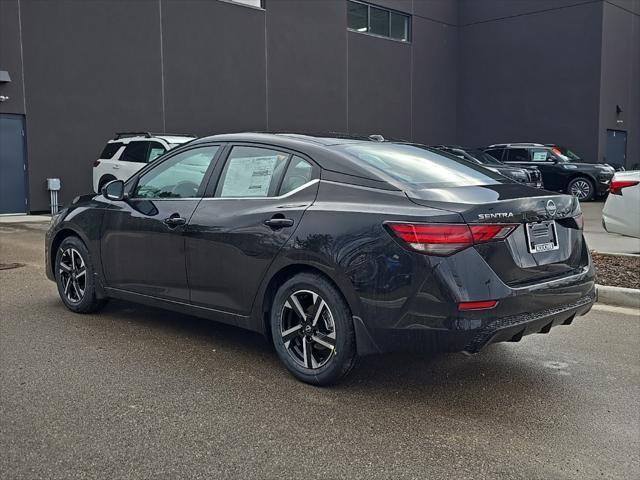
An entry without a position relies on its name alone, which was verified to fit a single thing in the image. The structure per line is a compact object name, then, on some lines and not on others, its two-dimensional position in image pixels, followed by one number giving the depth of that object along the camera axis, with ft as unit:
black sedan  12.28
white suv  47.52
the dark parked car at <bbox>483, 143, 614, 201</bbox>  65.26
